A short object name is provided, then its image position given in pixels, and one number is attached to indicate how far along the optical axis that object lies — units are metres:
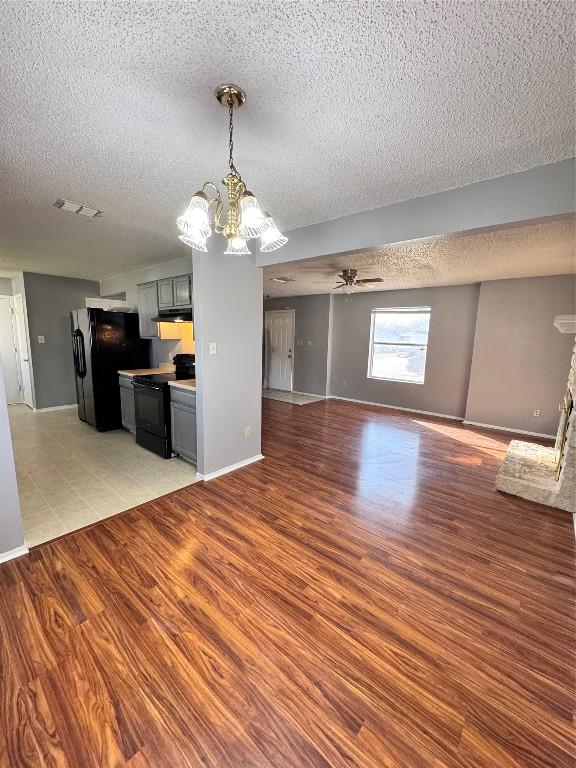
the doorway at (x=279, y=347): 7.70
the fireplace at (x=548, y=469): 2.66
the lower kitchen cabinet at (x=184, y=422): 3.22
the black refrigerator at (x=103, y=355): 4.39
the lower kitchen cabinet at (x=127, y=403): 4.26
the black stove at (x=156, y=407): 3.50
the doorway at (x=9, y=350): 5.76
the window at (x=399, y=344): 6.03
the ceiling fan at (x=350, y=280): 4.25
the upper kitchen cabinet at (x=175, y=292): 3.52
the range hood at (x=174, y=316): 3.60
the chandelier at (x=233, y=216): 1.26
